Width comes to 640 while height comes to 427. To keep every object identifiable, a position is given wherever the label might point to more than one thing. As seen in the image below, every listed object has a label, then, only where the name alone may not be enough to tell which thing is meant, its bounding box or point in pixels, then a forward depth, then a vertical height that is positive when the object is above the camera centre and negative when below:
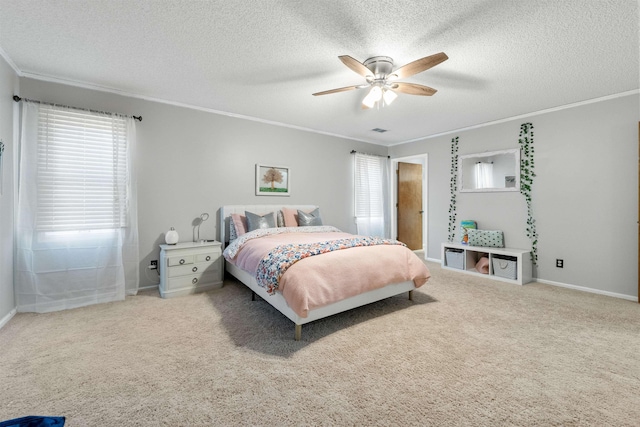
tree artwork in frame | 4.45 +0.46
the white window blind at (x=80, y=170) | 2.91 +0.45
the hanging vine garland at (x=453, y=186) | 4.98 +0.37
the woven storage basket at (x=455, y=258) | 4.56 -0.86
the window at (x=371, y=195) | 5.55 +0.26
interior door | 6.17 +0.05
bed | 2.33 -0.62
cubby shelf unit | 3.87 -0.82
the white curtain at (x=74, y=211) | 2.82 +0.01
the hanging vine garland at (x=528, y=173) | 4.05 +0.47
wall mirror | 4.26 +0.57
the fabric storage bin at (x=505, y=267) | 3.94 -0.88
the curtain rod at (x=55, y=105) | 2.75 +1.13
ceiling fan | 2.20 +1.14
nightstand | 3.31 -0.73
